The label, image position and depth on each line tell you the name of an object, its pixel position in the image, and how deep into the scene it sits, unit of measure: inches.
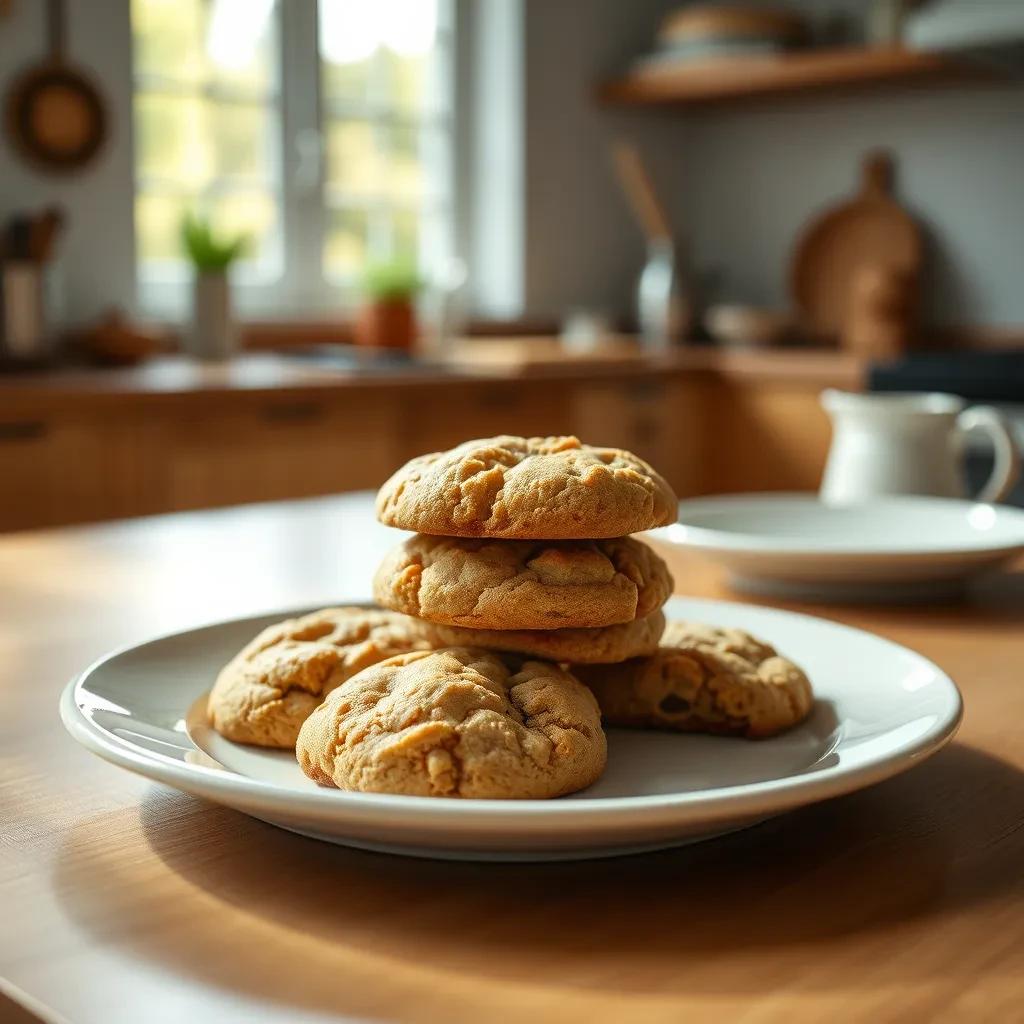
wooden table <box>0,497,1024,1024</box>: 17.1
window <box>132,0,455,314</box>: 140.4
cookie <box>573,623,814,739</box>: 26.0
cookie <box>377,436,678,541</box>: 23.8
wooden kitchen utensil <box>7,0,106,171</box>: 123.4
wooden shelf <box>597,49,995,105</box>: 145.0
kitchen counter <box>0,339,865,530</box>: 101.0
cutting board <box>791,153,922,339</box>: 160.6
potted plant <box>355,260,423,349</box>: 142.6
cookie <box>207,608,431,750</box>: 25.0
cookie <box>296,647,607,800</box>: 20.8
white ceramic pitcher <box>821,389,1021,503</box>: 49.4
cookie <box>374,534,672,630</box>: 24.0
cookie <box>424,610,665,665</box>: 25.0
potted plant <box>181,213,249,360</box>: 131.8
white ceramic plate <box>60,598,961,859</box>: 19.0
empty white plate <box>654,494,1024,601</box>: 39.8
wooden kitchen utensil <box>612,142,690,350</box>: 162.2
